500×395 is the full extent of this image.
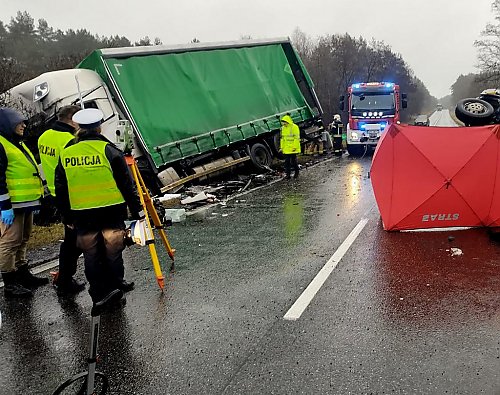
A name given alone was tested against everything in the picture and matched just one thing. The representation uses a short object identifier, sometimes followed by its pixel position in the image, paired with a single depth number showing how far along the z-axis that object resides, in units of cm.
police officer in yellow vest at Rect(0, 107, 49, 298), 479
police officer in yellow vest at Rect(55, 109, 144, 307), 397
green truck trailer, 1038
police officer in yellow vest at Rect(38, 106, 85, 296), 484
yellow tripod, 504
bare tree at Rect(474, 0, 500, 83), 5797
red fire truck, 1894
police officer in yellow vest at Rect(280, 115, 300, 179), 1355
